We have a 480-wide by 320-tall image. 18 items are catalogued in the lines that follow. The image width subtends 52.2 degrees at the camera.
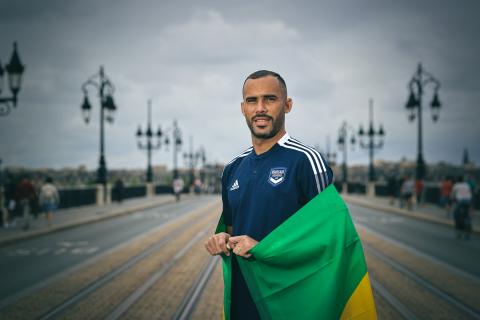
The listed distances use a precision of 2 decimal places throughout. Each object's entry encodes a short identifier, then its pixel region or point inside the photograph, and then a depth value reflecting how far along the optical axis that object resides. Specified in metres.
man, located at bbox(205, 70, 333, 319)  2.48
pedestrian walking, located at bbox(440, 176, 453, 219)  20.41
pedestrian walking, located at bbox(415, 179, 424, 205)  28.17
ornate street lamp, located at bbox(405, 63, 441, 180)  23.80
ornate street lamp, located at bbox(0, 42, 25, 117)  14.52
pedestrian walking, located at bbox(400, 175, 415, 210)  25.05
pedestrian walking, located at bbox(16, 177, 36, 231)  18.48
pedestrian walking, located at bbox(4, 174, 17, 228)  17.88
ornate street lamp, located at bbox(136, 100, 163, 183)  40.25
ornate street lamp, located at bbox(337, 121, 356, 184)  45.62
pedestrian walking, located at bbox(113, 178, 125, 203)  34.50
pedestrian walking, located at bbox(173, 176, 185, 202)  40.89
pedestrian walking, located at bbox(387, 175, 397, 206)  30.92
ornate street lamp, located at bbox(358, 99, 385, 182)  37.69
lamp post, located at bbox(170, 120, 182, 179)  48.78
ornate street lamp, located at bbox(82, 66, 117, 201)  24.81
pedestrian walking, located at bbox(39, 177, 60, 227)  16.97
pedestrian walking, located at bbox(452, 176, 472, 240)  14.57
